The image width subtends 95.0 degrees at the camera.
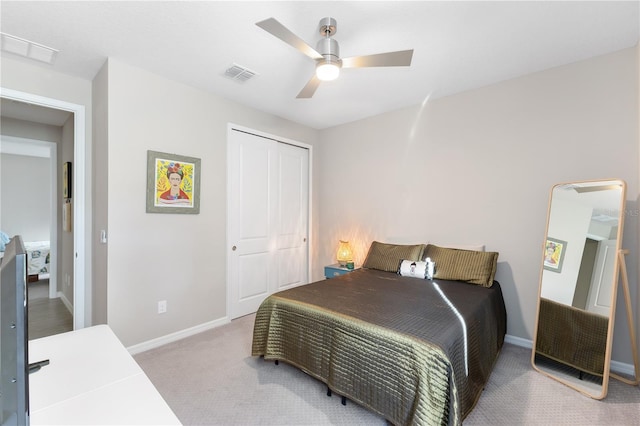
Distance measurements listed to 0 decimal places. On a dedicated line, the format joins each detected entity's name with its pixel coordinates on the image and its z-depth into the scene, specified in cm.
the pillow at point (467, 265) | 266
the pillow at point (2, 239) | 424
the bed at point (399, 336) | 149
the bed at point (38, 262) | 502
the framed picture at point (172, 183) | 266
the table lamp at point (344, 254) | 380
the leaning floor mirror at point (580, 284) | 203
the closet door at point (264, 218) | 338
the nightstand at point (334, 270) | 360
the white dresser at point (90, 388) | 76
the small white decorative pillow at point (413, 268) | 290
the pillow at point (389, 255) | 312
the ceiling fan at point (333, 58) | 180
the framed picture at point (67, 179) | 363
